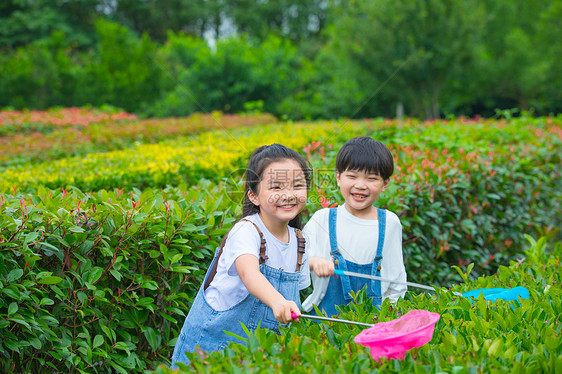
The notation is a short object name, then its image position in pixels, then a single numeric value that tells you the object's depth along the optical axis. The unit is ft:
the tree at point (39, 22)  95.04
